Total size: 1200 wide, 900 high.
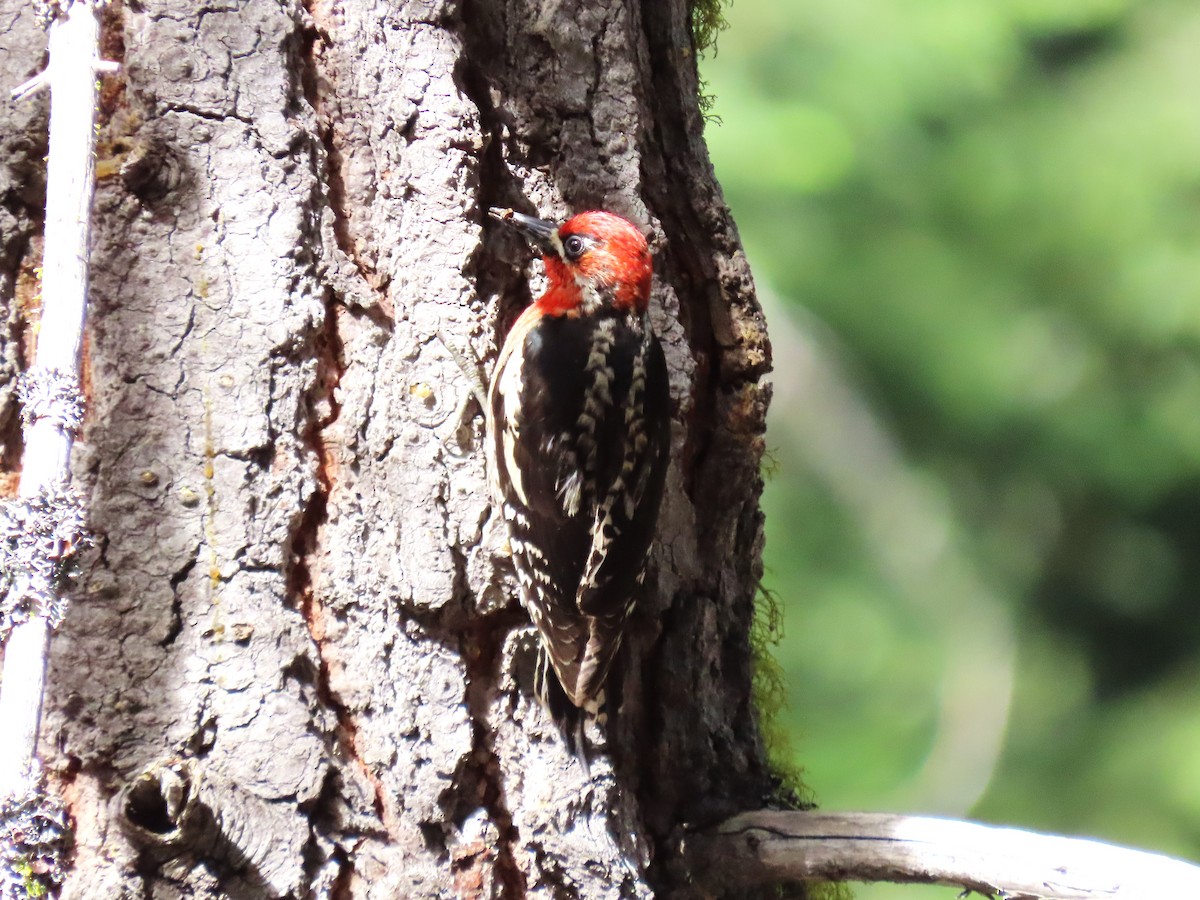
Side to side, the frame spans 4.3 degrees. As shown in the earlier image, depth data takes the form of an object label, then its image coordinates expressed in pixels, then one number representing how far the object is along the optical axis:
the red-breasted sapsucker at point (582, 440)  5.29
